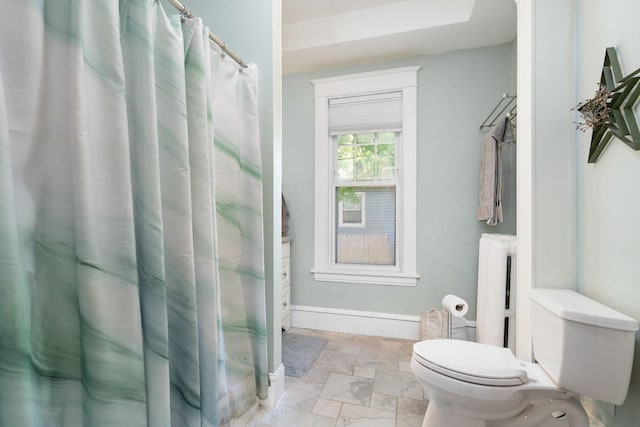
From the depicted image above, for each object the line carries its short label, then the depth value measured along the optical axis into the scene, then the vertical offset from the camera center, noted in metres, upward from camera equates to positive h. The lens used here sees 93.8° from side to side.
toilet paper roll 1.99 -0.66
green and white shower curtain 0.70 -0.03
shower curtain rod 1.15 +0.76
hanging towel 1.99 +0.26
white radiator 1.78 -0.52
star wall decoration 1.02 +0.37
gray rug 2.03 -1.09
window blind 2.61 +0.85
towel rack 2.22 +0.75
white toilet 1.00 -0.63
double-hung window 2.56 +0.27
